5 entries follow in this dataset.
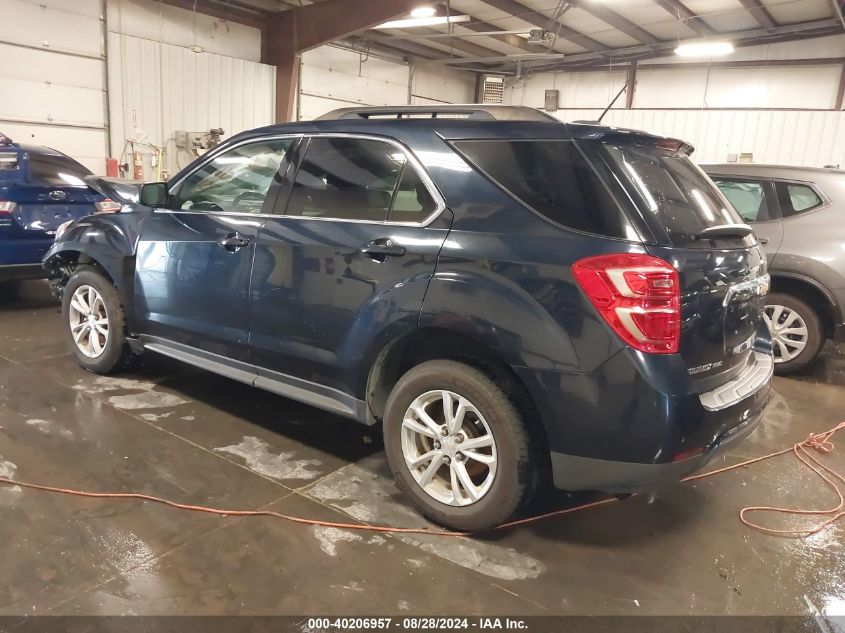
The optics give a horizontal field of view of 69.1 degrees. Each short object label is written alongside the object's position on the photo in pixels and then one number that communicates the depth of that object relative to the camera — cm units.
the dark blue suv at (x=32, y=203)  571
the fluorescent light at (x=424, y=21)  1070
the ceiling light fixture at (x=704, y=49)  1078
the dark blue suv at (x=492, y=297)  214
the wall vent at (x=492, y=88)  1594
